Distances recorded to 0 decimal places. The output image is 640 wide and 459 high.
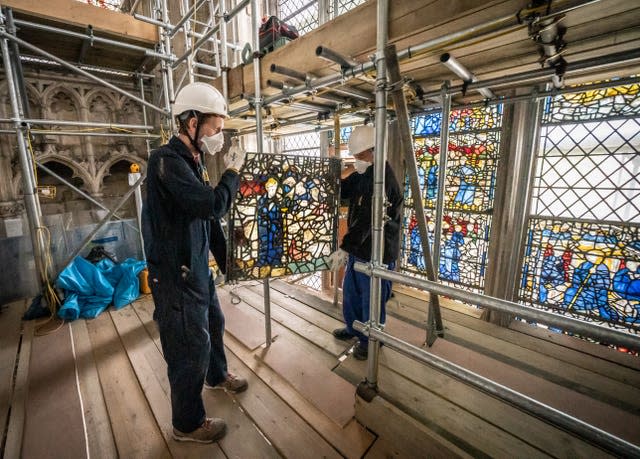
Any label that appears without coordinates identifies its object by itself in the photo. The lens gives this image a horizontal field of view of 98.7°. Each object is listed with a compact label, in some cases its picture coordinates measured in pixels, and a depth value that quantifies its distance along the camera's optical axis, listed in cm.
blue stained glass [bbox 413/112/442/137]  339
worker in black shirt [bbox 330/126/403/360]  228
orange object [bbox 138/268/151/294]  379
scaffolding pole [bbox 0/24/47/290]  306
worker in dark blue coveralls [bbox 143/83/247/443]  148
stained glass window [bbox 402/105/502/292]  301
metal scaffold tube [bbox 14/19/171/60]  307
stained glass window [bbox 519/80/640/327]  231
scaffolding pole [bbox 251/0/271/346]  215
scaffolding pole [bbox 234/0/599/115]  106
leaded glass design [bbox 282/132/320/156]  512
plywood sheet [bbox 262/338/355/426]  194
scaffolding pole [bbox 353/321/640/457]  88
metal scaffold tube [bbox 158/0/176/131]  358
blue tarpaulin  325
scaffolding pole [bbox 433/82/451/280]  212
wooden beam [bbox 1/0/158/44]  316
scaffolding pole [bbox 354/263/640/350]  83
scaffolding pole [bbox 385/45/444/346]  149
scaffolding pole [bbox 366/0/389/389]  132
